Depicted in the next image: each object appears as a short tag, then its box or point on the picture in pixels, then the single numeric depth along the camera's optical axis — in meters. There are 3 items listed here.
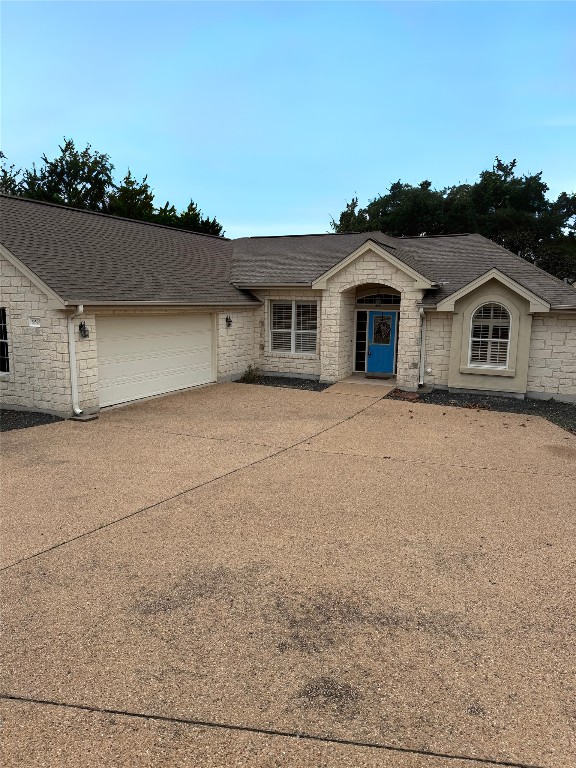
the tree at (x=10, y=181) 44.25
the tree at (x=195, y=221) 38.00
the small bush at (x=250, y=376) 17.72
